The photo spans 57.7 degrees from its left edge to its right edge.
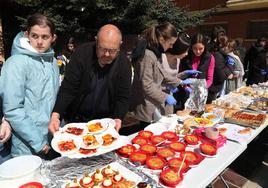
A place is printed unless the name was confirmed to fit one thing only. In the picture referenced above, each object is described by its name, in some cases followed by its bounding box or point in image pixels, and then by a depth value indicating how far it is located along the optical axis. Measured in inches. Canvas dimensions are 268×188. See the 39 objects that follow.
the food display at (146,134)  64.0
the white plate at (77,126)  55.9
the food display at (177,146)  58.3
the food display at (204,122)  73.1
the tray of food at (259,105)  94.3
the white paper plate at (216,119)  77.4
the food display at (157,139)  61.1
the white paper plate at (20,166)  42.2
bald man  63.2
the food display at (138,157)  52.2
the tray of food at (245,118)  77.4
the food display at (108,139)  52.2
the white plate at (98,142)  49.6
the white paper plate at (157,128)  67.9
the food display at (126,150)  54.7
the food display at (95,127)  56.7
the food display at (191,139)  62.0
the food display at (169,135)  63.7
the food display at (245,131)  71.0
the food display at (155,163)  50.6
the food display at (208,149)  57.2
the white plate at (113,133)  53.6
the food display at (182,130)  69.2
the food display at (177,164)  49.5
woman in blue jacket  54.4
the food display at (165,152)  54.8
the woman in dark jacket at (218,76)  126.3
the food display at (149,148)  56.0
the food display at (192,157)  53.3
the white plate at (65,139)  49.9
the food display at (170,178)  44.7
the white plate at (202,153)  57.0
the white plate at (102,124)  55.8
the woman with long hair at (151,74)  81.8
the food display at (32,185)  41.3
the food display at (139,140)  60.6
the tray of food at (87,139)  49.1
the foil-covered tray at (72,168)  45.4
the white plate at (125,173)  45.6
